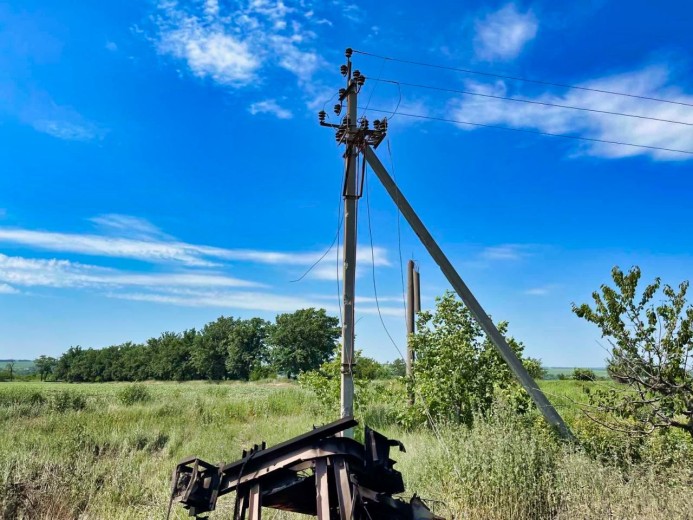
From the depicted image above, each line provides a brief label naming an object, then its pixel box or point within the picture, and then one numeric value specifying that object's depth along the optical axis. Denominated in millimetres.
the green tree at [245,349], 67688
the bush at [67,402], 19625
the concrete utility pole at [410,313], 12419
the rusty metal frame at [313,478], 3461
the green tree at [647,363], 6477
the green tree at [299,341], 64625
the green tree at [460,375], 10633
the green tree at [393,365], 24331
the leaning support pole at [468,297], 8305
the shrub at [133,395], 23112
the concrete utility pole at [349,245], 7375
